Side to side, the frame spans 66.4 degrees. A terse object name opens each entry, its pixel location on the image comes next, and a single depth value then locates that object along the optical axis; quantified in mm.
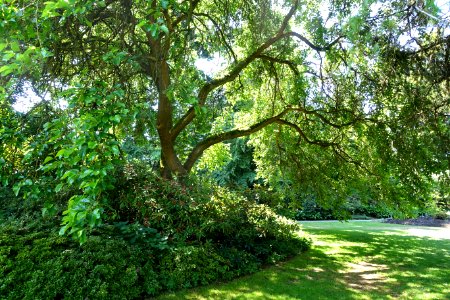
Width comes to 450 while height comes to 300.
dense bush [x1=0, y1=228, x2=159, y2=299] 4422
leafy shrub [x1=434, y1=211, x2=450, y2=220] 20719
